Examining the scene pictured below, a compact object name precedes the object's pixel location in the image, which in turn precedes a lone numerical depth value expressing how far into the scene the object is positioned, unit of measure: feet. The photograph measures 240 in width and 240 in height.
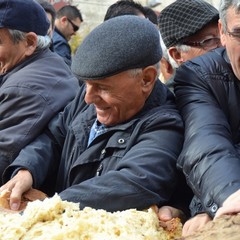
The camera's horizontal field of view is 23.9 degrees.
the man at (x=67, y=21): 23.04
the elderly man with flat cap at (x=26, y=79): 9.47
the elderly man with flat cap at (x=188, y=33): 11.10
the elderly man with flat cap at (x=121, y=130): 7.10
